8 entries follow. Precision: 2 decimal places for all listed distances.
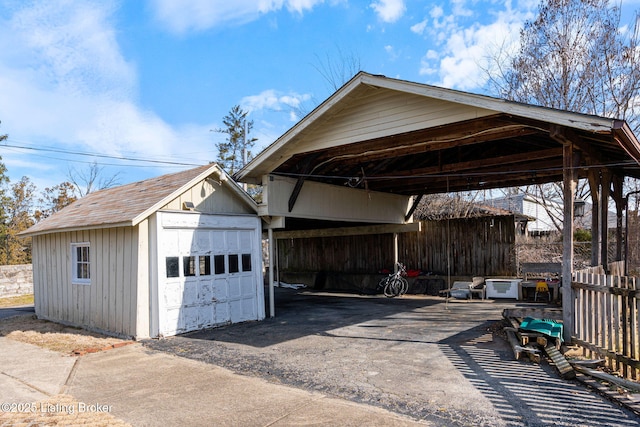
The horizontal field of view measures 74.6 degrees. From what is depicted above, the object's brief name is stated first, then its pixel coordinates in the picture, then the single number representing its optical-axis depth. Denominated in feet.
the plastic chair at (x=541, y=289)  36.50
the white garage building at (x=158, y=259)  25.82
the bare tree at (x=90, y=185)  94.10
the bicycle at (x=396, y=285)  44.29
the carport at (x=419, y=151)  21.42
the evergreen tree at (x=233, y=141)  109.40
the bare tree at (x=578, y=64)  48.93
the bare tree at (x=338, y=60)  59.95
